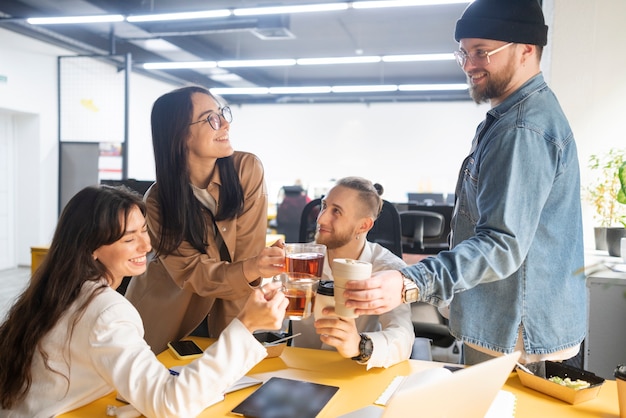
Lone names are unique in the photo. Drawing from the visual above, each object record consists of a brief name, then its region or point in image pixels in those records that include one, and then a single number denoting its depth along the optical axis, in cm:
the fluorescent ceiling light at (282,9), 578
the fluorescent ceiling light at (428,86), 1083
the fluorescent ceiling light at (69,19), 633
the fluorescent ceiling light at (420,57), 786
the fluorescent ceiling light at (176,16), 590
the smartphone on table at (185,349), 172
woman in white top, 121
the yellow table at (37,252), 420
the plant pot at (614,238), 315
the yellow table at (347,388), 131
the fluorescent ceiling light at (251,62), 835
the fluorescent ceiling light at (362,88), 1042
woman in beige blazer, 193
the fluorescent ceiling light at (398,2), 546
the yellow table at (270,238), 505
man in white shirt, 205
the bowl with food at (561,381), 133
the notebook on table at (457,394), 70
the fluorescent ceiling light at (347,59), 829
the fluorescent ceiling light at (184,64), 882
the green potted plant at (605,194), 327
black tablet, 128
